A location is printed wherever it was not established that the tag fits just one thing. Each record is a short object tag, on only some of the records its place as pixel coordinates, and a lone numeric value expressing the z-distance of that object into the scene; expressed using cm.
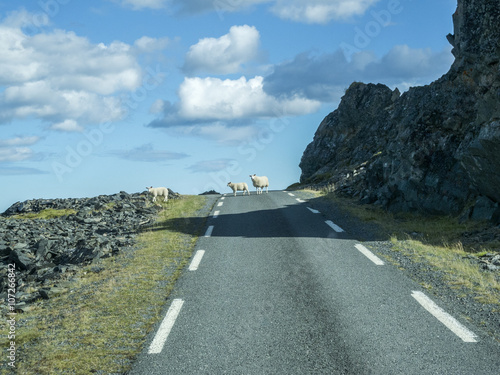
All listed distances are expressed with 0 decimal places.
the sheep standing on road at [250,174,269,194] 3600
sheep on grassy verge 3266
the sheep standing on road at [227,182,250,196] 3407
